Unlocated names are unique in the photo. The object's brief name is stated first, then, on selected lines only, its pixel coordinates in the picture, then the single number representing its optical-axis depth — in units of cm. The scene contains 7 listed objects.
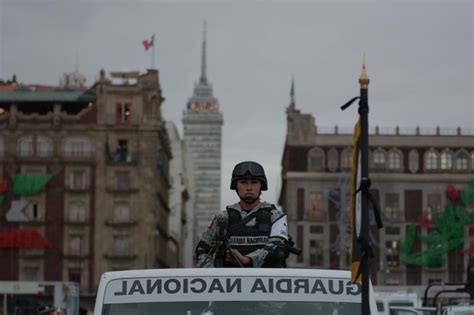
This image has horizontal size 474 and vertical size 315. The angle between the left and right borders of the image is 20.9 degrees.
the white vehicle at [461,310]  1632
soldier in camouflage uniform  748
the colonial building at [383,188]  10850
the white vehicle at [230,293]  645
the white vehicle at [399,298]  3716
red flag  10809
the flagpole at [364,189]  511
